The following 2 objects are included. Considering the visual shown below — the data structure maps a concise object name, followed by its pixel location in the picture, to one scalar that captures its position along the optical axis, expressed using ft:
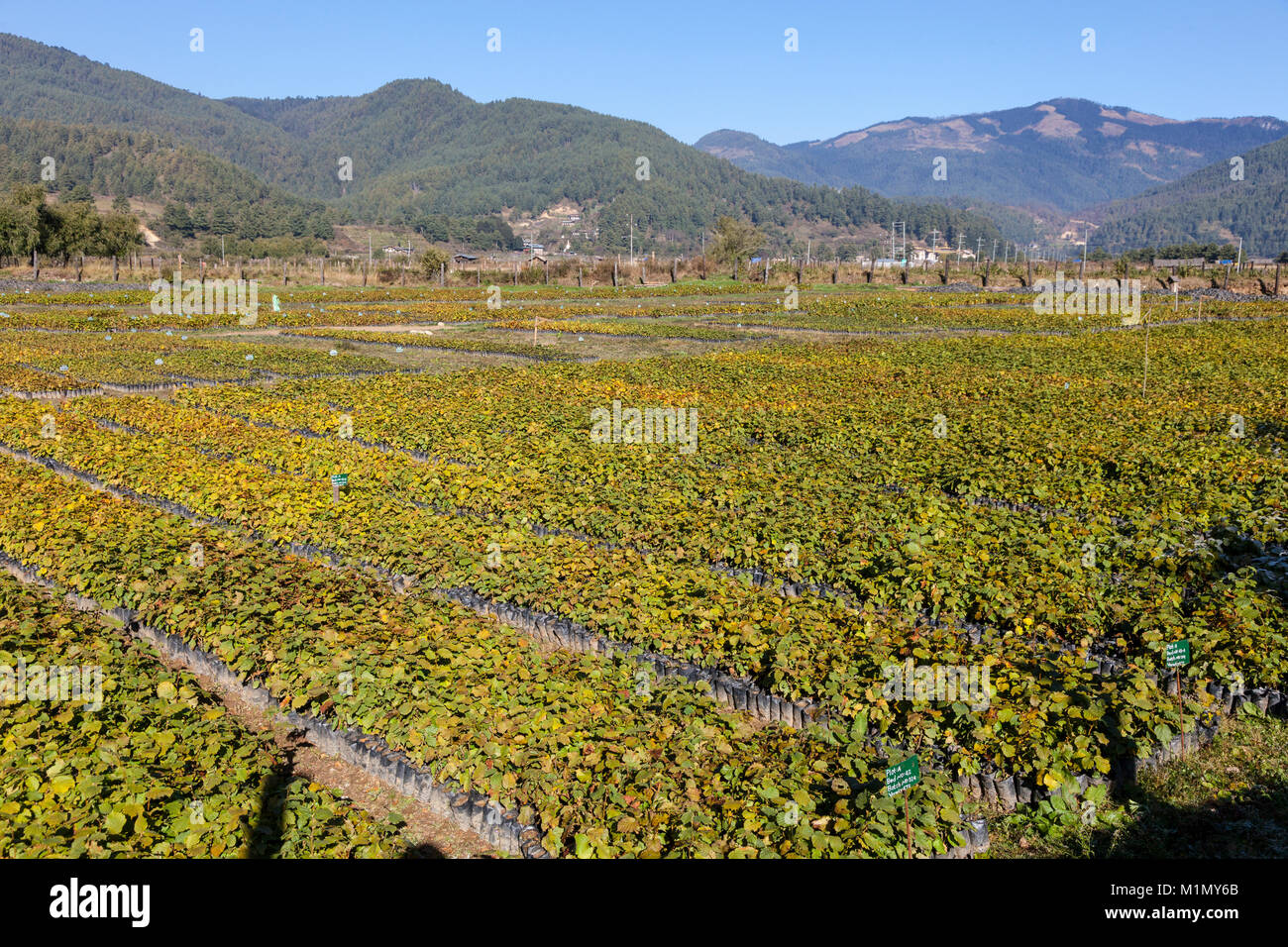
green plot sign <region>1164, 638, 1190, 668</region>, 23.18
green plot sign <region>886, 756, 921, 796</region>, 18.61
